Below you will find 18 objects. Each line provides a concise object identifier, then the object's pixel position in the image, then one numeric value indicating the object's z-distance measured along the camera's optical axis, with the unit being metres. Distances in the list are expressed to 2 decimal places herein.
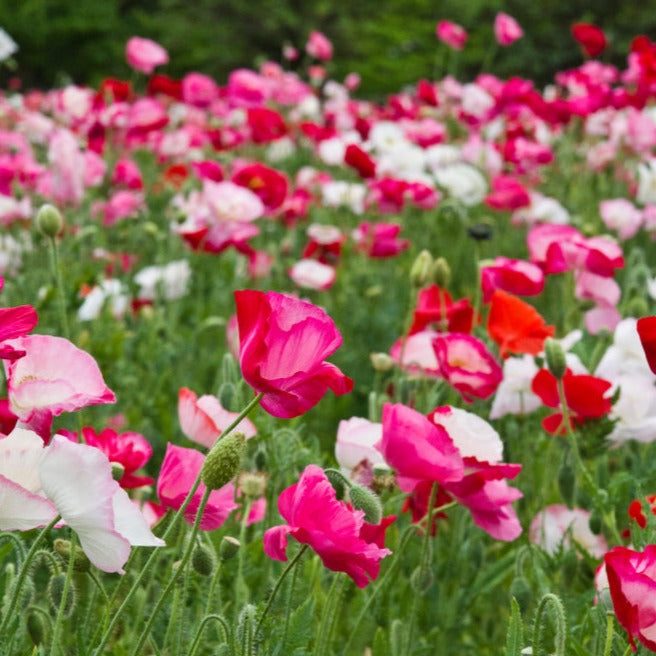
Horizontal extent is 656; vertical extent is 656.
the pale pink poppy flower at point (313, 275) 2.40
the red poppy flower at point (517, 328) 1.56
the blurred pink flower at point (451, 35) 5.50
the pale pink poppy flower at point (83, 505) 1.06
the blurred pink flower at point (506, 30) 4.99
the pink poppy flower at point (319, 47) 6.31
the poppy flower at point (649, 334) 1.16
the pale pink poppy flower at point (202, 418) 1.30
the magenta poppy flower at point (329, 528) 1.13
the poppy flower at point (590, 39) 4.40
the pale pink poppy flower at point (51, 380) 1.13
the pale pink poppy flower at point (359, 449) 1.36
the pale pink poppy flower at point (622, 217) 3.47
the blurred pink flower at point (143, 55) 4.46
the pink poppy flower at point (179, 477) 1.19
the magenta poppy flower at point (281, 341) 1.10
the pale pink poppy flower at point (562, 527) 1.53
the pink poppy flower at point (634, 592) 1.11
